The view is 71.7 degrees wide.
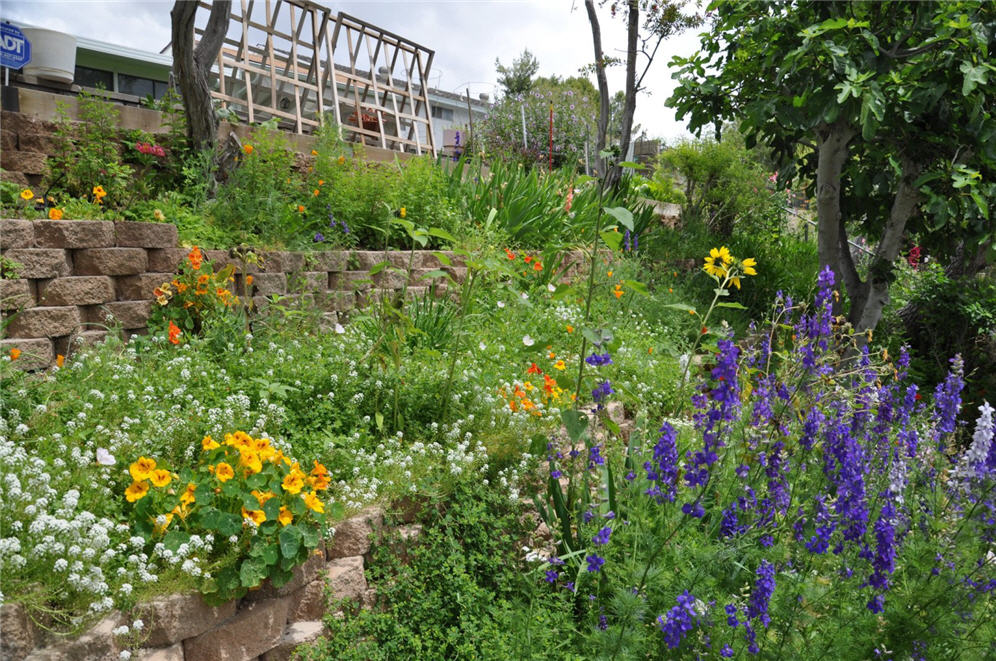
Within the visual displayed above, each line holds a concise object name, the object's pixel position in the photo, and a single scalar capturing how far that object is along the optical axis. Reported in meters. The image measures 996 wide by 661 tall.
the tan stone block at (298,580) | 2.18
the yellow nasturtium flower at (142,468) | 2.01
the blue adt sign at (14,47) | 5.98
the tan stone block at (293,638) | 2.19
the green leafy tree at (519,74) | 30.09
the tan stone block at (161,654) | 1.87
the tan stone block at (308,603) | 2.27
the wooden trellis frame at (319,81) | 7.61
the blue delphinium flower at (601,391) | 2.28
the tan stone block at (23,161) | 3.68
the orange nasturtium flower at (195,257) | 3.46
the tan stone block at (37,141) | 3.77
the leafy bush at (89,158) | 3.81
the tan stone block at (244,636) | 2.04
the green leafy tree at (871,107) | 4.46
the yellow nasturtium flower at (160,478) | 2.03
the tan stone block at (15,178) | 3.60
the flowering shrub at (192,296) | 3.46
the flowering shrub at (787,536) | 1.97
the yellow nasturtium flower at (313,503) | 2.15
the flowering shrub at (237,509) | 2.04
